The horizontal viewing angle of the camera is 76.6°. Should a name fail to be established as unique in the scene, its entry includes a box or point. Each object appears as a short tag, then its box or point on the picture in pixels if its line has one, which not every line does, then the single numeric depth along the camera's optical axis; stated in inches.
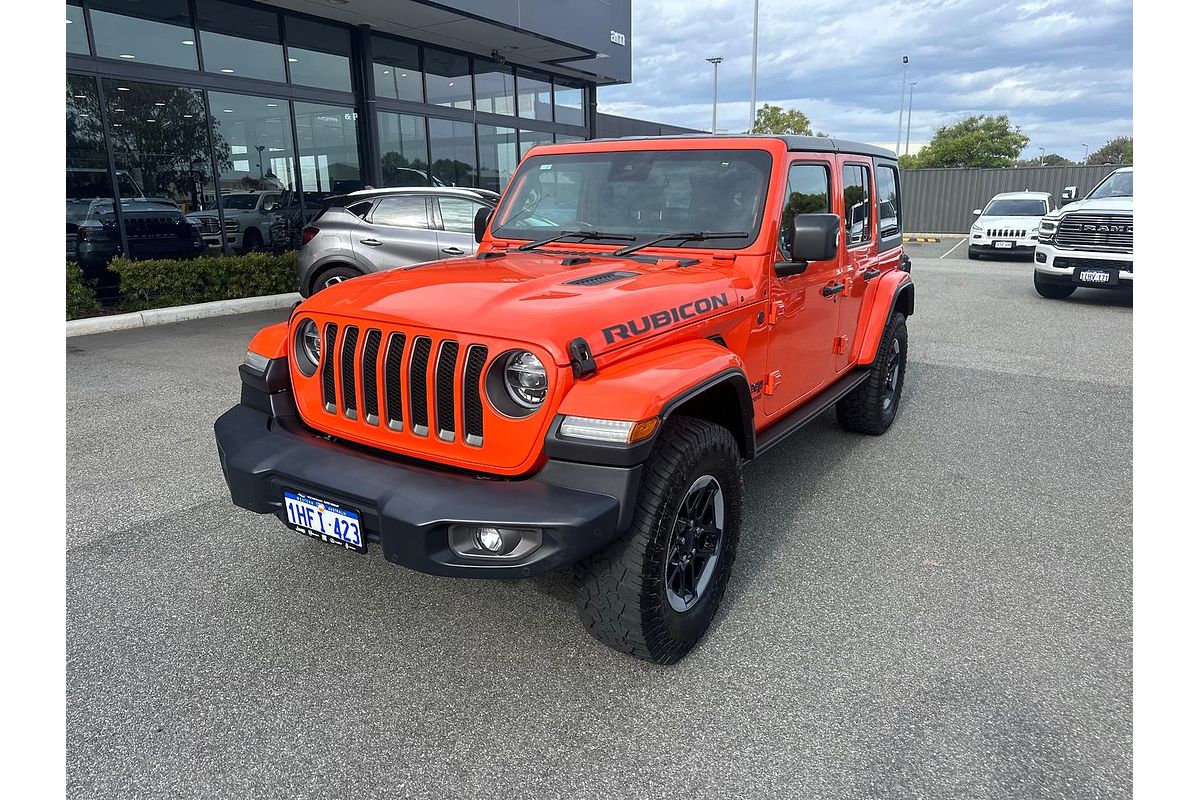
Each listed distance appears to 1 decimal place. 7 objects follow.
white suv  647.1
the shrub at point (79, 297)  342.0
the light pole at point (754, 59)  864.9
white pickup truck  401.7
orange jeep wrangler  91.7
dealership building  379.2
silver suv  343.6
